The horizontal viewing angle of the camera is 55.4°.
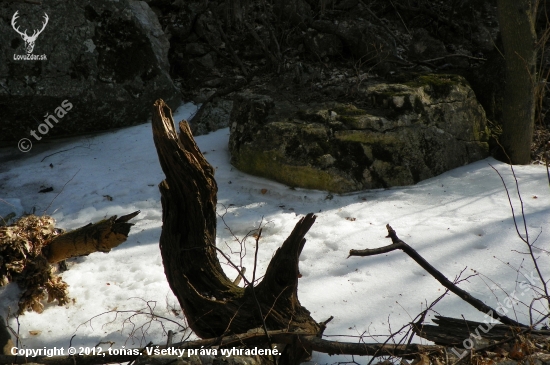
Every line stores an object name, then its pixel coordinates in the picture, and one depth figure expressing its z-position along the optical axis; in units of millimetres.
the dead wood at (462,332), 2529
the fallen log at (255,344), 2432
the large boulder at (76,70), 5555
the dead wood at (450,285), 2516
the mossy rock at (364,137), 4762
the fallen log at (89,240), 3121
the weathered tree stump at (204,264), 2662
